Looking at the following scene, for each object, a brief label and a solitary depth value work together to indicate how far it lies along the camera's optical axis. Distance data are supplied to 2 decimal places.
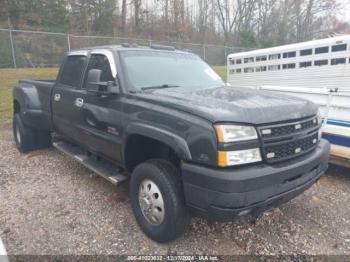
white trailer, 4.23
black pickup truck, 2.28
